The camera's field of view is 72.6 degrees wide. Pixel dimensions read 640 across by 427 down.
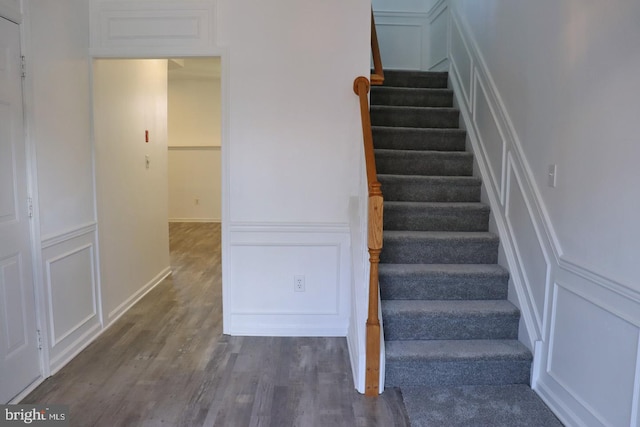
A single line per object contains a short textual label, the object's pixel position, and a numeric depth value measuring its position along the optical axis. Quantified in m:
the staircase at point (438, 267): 2.47
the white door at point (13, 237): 2.20
